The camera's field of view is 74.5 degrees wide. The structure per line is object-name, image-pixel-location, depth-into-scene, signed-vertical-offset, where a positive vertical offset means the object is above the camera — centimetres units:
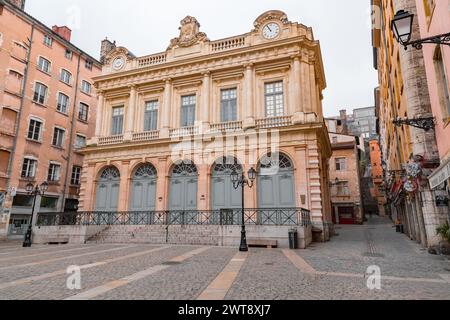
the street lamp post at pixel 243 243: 1195 -89
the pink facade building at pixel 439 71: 799 +455
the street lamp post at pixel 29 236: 1598 -85
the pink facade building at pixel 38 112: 2277 +920
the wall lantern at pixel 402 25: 571 +375
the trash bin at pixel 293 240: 1293 -82
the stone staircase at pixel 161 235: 1495 -76
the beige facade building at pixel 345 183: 3594 +463
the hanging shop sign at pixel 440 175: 786 +133
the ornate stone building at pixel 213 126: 1758 +620
